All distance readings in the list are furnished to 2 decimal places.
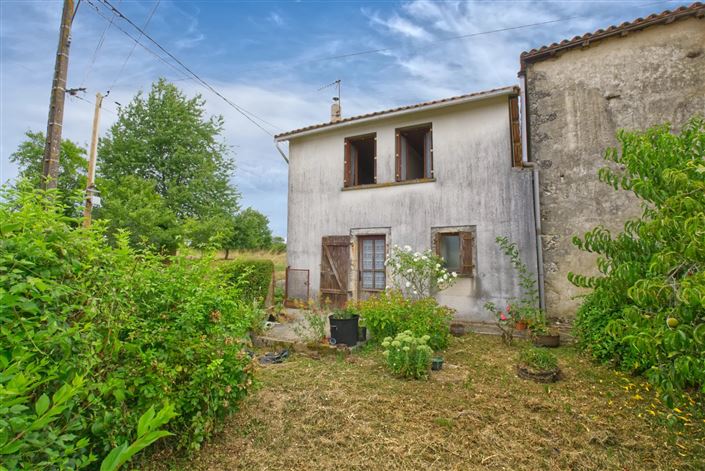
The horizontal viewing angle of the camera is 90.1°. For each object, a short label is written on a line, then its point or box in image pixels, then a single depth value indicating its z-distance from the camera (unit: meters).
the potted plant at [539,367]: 4.33
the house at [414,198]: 7.53
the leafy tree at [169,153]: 20.05
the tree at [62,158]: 18.05
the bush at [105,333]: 1.49
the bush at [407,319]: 5.68
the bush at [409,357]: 4.47
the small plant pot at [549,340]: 6.03
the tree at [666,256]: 1.79
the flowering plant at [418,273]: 7.30
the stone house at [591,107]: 6.24
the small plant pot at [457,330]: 7.01
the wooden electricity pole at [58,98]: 6.04
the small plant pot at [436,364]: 4.86
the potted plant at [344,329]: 5.94
